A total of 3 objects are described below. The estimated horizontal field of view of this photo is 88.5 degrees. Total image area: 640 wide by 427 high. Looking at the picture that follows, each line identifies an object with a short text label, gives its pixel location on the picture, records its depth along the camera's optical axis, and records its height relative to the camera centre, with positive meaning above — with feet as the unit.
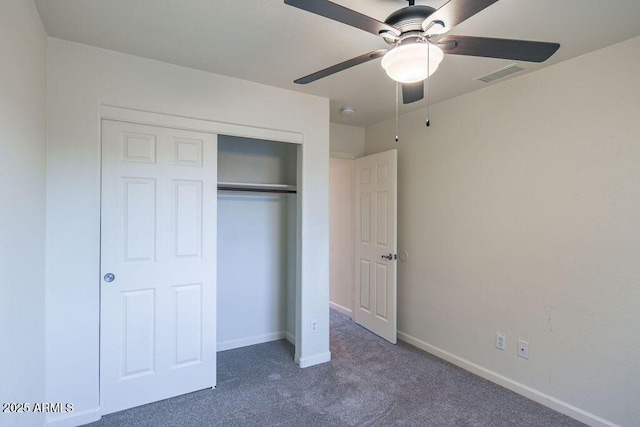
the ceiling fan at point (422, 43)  4.16 +2.45
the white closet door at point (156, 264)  7.54 -1.17
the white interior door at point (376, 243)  11.74 -1.05
